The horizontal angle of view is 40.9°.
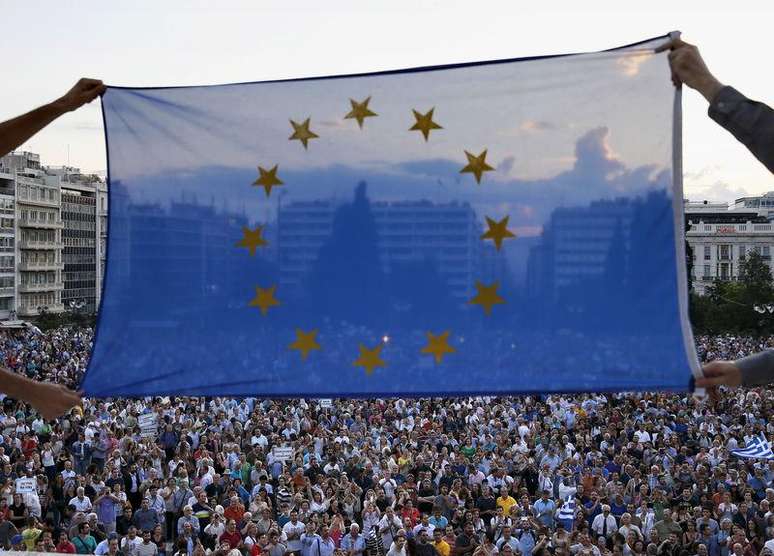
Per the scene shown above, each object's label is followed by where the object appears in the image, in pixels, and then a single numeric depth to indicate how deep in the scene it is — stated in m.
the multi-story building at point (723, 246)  123.12
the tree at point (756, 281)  68.88
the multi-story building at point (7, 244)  100.00
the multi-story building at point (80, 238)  114.81
